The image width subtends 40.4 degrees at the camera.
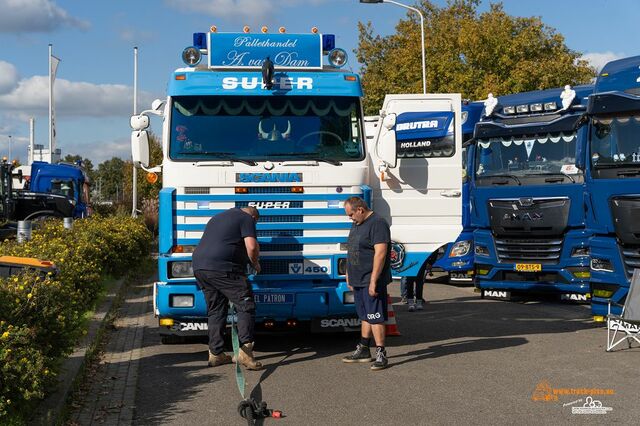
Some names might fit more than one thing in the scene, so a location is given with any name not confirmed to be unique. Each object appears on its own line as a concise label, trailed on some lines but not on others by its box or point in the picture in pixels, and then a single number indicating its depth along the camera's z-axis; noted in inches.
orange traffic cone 443.8
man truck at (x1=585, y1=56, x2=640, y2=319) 461.7
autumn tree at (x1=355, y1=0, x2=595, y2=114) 1427.3
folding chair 402.6
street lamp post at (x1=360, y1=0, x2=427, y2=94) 1259.7
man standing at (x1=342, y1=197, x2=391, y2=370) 374.9
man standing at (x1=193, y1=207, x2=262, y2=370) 373.1
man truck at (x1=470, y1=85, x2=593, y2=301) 594.9
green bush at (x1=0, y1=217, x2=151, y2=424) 238.2
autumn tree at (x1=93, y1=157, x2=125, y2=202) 3634.4
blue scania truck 392.5
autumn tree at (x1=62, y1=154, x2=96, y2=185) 3255.2
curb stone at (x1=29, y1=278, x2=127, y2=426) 271.9
